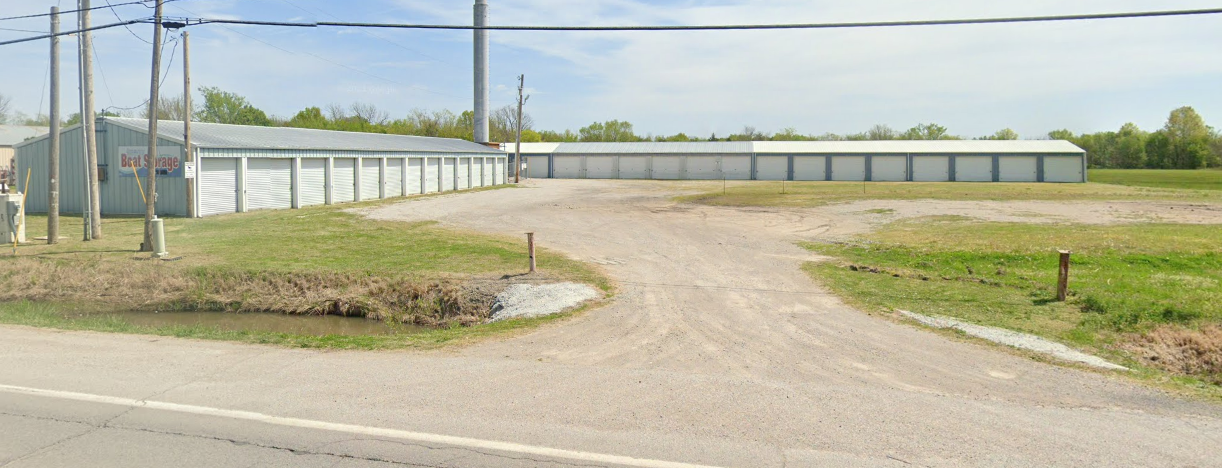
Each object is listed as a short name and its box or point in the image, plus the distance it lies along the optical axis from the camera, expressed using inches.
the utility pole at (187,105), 1025.5
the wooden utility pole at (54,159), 793.6
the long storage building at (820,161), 2810.0
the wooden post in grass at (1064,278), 507.2
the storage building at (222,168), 1136.2
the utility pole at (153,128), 730.8
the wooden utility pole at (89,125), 789.2
